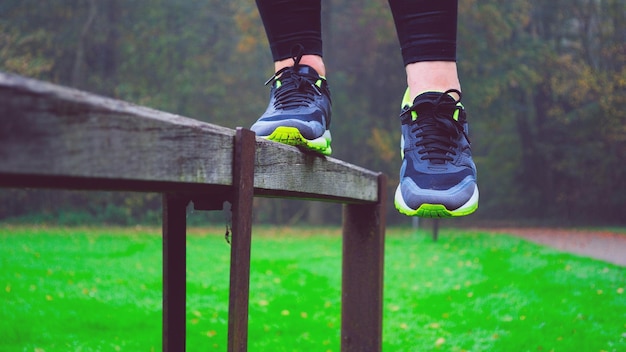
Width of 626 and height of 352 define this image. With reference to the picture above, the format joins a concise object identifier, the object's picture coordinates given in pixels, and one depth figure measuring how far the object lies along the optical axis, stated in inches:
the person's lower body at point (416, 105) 71.4
